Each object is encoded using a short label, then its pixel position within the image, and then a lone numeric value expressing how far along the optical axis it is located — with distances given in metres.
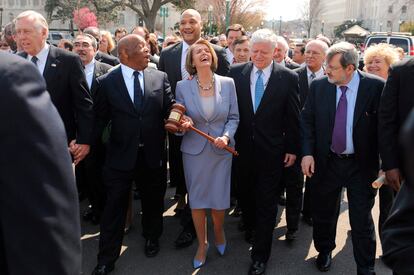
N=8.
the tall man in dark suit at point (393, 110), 3.10
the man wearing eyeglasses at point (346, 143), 3.46
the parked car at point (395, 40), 16.80
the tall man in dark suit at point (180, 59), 4.88
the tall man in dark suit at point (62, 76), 3.68
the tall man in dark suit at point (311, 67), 5.09
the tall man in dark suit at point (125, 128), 3.65
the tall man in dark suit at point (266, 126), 3.75
